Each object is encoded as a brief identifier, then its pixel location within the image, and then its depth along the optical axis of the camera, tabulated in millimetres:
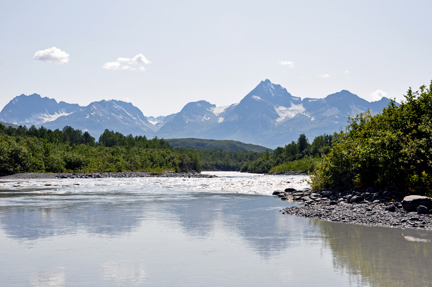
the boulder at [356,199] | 38031
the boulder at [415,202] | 29953
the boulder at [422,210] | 29120
